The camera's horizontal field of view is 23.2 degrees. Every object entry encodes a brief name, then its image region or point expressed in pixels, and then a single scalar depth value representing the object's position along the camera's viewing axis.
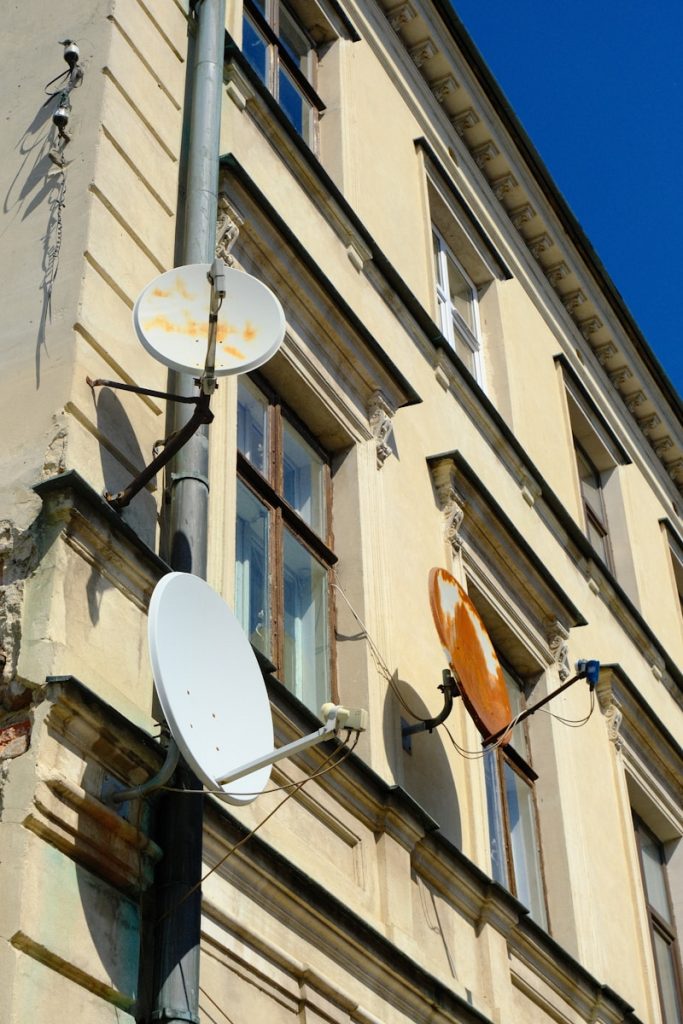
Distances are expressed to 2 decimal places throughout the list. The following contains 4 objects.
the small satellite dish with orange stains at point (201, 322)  7.17
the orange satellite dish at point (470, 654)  9.27
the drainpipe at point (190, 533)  6.26
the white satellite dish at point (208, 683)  6.07
